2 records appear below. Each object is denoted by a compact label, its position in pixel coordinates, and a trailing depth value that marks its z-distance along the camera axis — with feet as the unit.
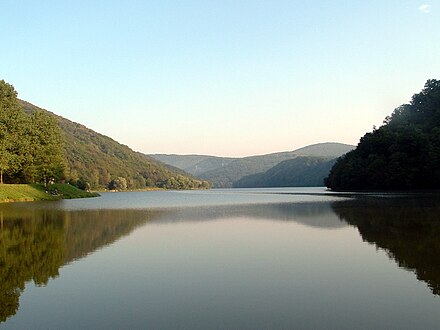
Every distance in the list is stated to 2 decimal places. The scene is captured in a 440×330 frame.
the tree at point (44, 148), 310.04
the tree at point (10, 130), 267.80
